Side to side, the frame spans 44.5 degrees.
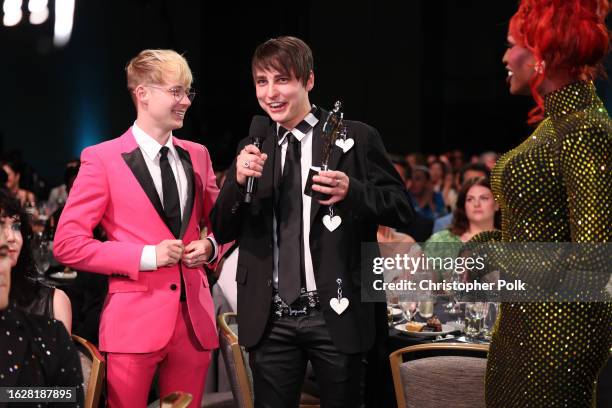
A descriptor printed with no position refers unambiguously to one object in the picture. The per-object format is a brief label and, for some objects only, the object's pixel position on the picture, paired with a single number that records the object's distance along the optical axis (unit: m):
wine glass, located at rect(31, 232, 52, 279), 4.61
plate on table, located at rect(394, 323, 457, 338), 3.17
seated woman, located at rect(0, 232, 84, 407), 1.66
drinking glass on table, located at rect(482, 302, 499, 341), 3.21
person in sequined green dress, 1.61
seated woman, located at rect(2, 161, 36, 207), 6.99
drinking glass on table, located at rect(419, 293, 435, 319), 3.58
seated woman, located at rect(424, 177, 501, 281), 4.57
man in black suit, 2.18
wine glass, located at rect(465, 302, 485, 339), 3.20
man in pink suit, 2.39
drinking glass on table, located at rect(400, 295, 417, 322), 3.42
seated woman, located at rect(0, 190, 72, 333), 2.14
